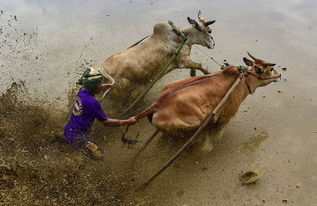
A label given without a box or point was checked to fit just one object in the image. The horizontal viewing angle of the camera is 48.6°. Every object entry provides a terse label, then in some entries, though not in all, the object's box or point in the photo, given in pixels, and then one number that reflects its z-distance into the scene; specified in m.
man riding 4.09
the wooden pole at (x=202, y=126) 3.91
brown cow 4.20
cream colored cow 5.11
